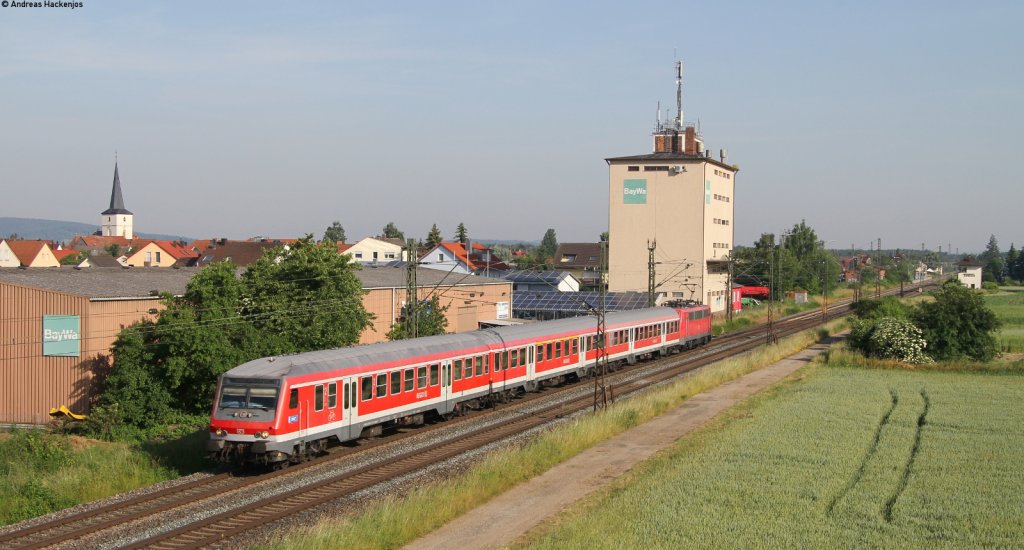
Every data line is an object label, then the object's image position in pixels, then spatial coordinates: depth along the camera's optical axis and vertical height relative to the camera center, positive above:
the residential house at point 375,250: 126.75 +3.10
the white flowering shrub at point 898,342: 51.44 -3.64
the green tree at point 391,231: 186.38 +8.39
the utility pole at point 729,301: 78.38 -2.21
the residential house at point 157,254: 140.62 +2.49
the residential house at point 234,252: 112.40 +2.44
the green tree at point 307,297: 39.09 -1.11
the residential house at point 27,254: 127.06 +2.05
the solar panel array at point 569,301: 70.19 -2.13
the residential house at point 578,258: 127.34 +2.31
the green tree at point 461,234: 158.62 +6.70
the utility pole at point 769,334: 59.12 -3.81
